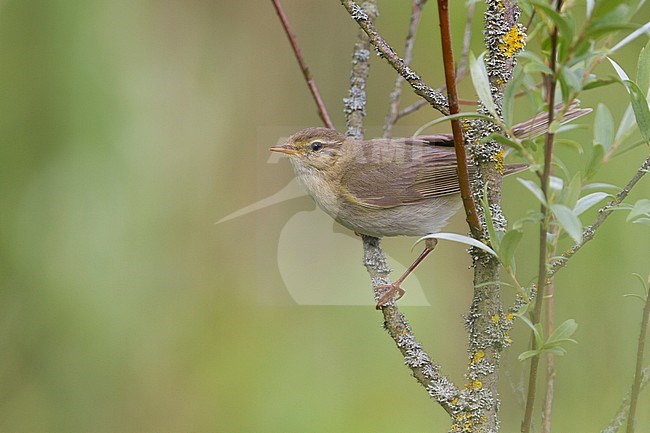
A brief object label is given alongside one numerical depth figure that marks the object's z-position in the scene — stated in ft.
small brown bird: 11.89
